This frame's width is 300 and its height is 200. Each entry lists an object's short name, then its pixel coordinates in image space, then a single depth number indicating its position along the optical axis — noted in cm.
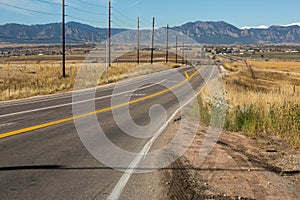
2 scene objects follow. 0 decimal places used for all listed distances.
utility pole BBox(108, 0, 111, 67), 4235
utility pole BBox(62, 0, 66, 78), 3346
